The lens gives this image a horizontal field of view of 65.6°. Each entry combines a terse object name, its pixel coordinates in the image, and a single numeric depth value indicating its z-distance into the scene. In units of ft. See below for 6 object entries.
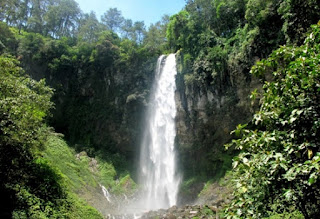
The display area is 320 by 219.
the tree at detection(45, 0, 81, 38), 138.51
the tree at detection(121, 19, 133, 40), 163.56
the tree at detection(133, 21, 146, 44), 160.86
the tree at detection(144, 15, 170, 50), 124.59
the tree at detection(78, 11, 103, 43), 130.11
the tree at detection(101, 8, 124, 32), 171.01
